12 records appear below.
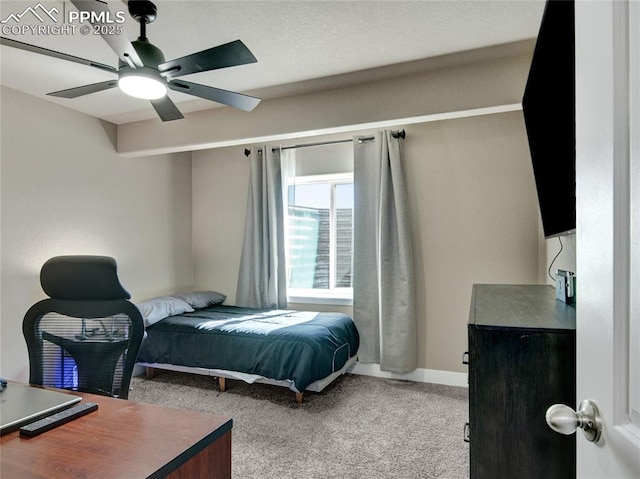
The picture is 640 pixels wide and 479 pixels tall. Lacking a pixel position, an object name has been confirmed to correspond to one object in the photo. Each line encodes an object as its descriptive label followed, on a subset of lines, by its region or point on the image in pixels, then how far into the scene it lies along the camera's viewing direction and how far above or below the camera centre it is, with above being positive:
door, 0.52 +0.01
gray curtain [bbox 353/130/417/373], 3.52 -0.21
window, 4.14 -0.01
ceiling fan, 1.61 +0.80
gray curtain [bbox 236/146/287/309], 4.11 -0.01
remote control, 1.00 -0.51
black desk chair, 1.62 -0.40
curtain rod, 3.62 +0.96
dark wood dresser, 1.01 -0.43
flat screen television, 1.13 +0.45
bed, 2.91 -0.88
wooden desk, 0.85 -0.52
